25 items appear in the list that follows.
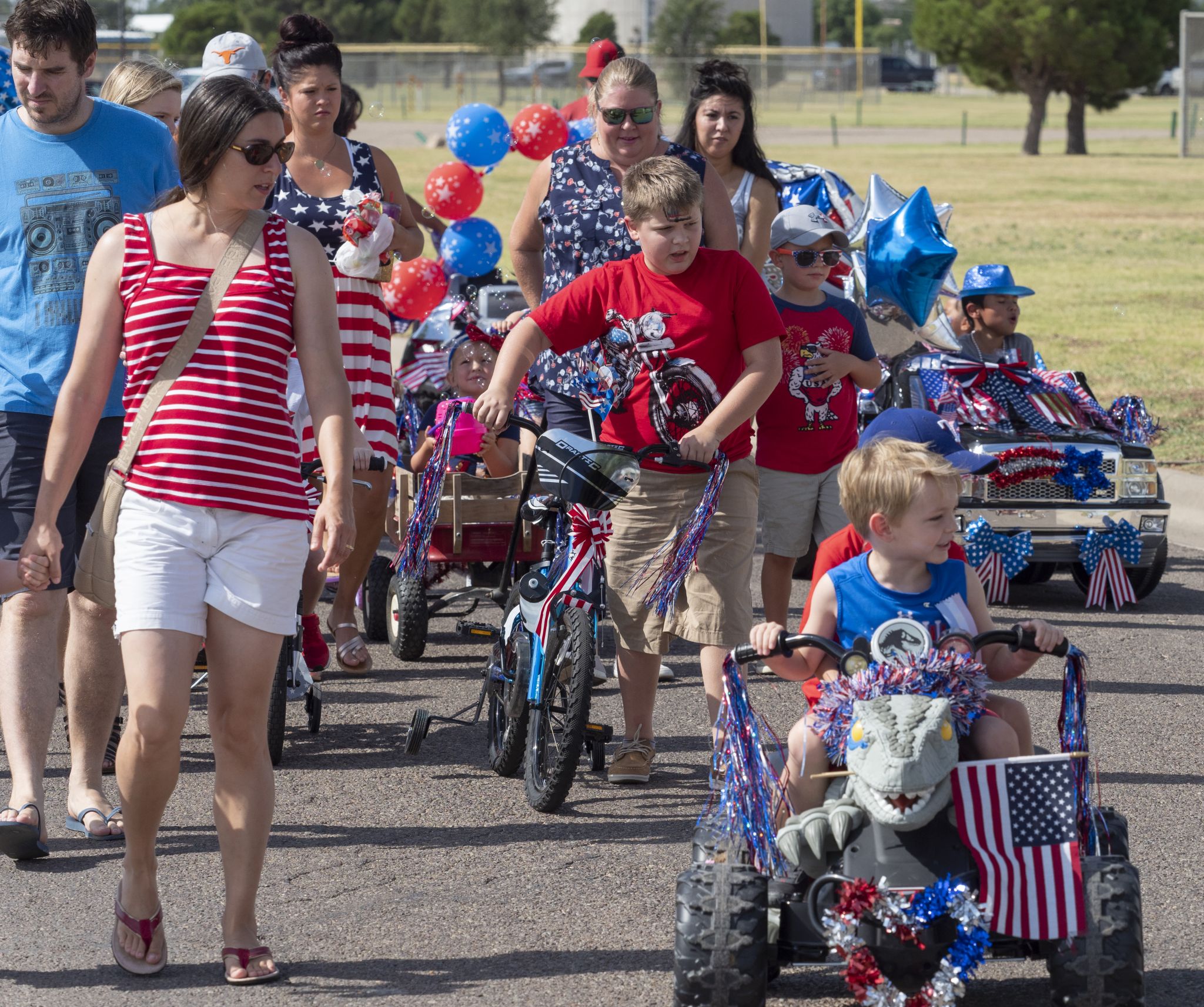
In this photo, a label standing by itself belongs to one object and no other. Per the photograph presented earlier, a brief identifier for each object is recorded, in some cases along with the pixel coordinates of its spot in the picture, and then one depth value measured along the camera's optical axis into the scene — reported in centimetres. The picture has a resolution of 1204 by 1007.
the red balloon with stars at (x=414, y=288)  1884
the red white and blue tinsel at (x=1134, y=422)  1692
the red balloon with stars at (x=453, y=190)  2037
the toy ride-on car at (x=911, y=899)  702
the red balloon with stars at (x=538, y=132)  2094
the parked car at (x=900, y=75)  18287
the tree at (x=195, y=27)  12025
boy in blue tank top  768
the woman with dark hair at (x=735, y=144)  1418
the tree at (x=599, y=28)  17366
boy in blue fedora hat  1703
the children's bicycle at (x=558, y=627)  1007
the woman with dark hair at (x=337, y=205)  1257
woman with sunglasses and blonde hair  1127
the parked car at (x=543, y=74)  12762
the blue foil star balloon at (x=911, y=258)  1664
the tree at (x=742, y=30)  16675
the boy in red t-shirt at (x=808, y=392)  1281
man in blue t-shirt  960
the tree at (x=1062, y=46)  9400
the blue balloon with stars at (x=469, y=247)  1947
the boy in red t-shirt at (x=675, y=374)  1002
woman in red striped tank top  760
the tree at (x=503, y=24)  13750
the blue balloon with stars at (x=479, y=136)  2095
